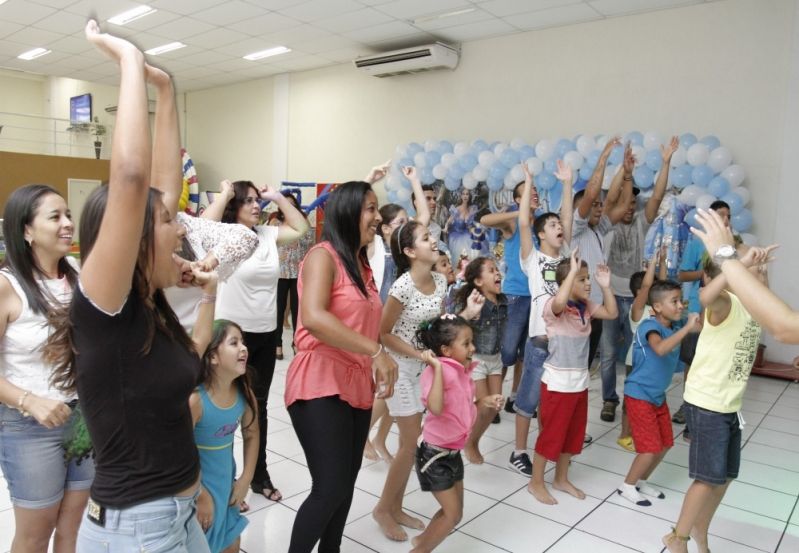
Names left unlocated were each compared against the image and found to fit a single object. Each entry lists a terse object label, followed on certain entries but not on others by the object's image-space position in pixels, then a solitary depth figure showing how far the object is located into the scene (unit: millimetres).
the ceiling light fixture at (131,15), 7004
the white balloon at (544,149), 6270
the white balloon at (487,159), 6711
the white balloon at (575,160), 5984
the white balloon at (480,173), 6750
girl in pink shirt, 2377
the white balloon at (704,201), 5215
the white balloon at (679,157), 5426
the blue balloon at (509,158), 6520
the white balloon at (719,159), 5312
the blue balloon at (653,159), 5484
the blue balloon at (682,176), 5383
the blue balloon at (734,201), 5277
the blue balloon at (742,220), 5344
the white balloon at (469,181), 6852
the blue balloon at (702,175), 5301
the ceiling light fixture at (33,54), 9445
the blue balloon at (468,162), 6871
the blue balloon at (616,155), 5738
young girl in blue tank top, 1999
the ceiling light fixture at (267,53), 8508
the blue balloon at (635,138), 5750
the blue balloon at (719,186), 5246
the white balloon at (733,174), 5309
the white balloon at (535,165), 6277
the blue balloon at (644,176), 5559
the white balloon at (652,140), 5590
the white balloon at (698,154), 5336
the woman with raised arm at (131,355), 1012
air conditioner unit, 7441
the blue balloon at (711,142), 5441
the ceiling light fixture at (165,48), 8445
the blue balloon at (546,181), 6234
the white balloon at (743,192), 5328
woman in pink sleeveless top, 1904
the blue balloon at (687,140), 5512
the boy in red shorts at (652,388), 3092
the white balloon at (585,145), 5984
